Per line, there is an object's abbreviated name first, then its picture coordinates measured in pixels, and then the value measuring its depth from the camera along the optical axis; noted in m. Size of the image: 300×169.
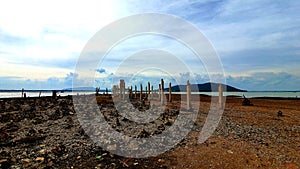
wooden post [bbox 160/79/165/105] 18.52
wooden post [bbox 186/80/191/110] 14.82
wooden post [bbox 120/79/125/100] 25.97
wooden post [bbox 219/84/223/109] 15.94
